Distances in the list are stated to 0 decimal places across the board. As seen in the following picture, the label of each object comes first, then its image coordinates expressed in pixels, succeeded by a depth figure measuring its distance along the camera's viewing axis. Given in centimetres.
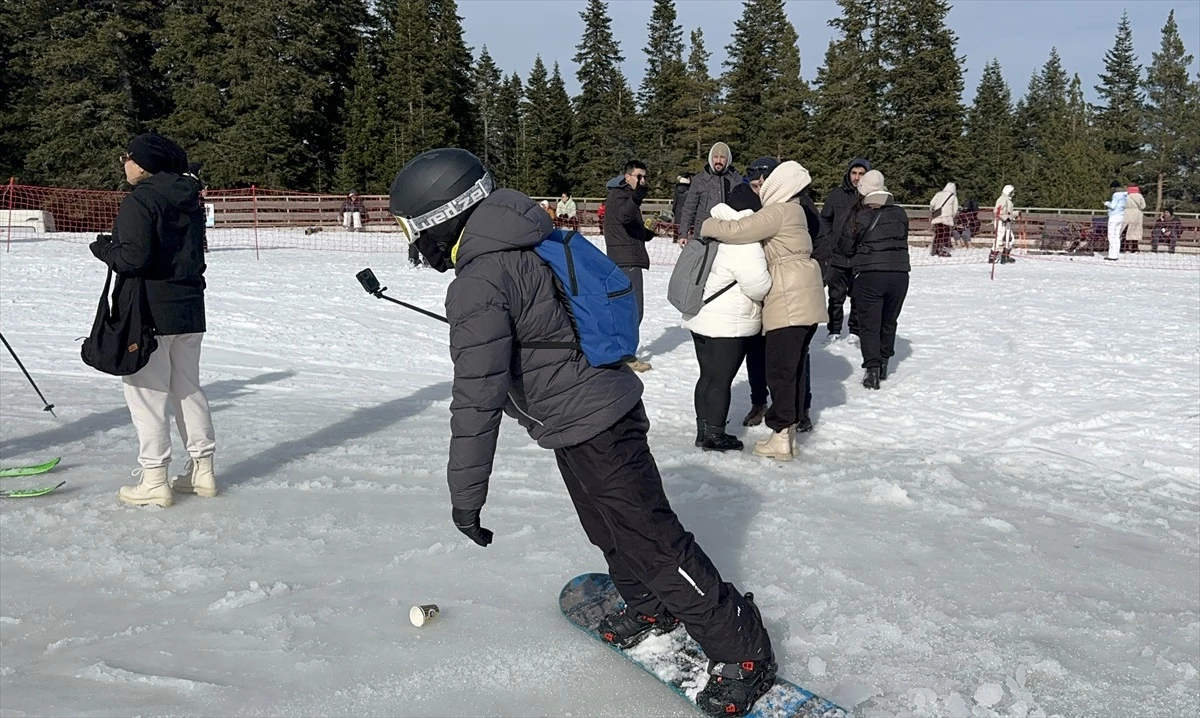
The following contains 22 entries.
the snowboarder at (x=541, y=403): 256
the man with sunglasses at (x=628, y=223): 786
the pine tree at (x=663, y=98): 5275
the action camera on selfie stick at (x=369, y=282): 355
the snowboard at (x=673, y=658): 275
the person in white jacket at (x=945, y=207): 2000
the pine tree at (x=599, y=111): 5600
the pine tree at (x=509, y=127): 6275
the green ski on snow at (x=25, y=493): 458
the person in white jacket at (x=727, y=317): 539
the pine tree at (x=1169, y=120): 5434
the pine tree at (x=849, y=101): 4612
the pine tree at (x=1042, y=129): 5556
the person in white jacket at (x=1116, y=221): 1965
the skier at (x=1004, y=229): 1895
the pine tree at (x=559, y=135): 5719
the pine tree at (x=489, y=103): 6731
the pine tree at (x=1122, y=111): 5538
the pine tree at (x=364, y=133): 4803
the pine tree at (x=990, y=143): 5688
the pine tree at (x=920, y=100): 4481
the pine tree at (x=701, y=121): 5084
